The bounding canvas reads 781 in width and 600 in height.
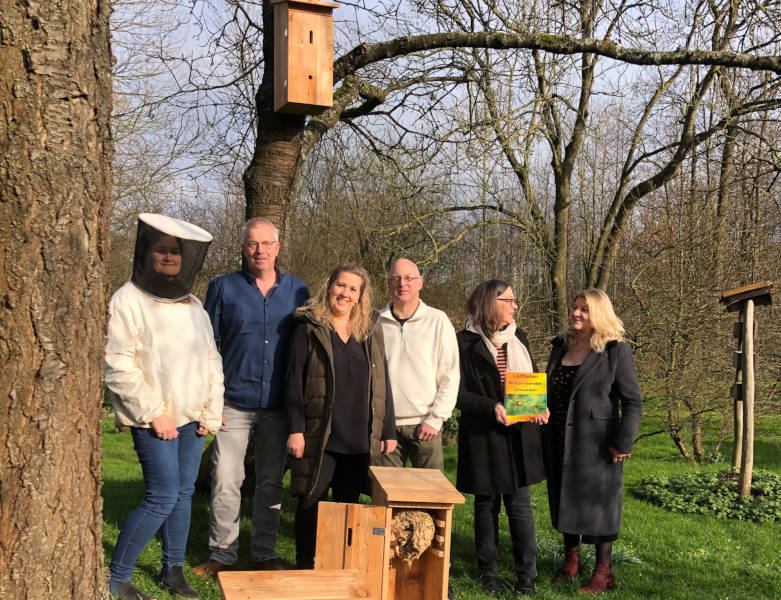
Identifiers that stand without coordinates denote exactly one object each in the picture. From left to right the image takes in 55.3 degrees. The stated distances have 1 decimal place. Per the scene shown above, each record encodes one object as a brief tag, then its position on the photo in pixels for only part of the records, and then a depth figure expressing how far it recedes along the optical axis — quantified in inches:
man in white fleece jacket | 192.4
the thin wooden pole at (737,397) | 343.9
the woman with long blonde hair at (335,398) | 174.7
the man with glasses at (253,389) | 183.5
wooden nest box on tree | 214.1
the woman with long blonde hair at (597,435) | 195.6
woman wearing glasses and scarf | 191.5
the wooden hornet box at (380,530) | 145.1
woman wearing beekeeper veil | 155.6
